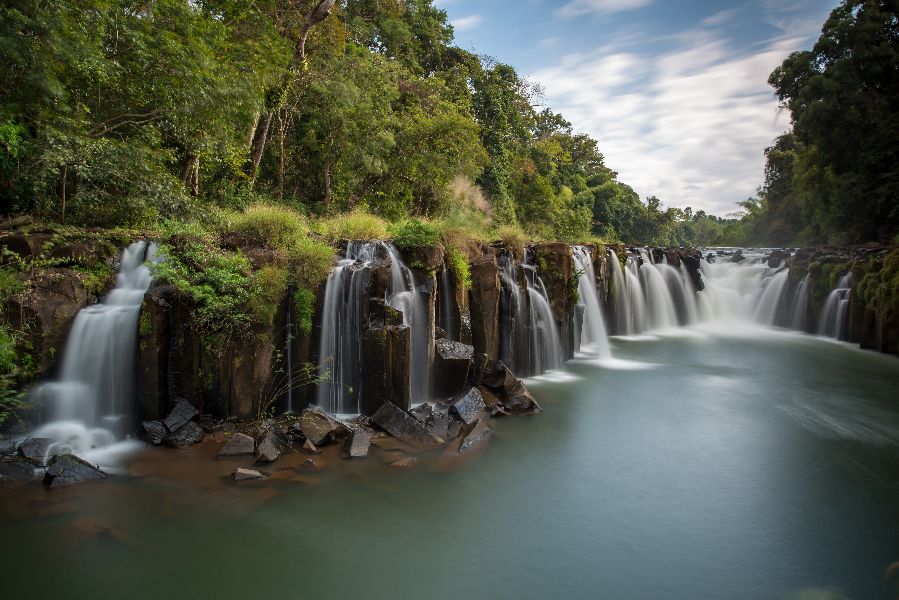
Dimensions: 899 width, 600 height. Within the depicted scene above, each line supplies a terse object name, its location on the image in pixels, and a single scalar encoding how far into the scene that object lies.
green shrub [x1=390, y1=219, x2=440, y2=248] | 10.70
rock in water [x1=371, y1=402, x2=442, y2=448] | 8.37
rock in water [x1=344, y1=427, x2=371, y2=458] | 7.75
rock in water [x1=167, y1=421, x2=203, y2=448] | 7.71
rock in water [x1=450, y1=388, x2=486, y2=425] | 9.28
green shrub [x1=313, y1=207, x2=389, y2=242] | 11.26
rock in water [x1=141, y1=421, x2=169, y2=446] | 7.76
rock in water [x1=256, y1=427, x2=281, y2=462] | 7.30
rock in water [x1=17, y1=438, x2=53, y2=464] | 6.86
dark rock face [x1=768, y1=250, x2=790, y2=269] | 24.42
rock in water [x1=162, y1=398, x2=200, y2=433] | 7.91
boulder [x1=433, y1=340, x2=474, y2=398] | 10.28
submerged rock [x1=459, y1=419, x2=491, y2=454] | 8.38
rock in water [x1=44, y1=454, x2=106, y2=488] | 6.52
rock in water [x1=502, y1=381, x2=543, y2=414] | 10.30
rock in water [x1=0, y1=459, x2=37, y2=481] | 6.53
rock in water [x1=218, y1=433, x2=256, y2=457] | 7.50
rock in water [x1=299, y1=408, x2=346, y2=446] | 7.93
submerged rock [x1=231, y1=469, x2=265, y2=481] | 6.87
